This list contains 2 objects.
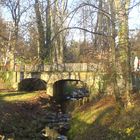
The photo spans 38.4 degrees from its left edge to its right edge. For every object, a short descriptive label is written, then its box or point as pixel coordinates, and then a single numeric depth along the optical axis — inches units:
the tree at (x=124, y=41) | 369.7
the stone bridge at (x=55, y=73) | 601.4
